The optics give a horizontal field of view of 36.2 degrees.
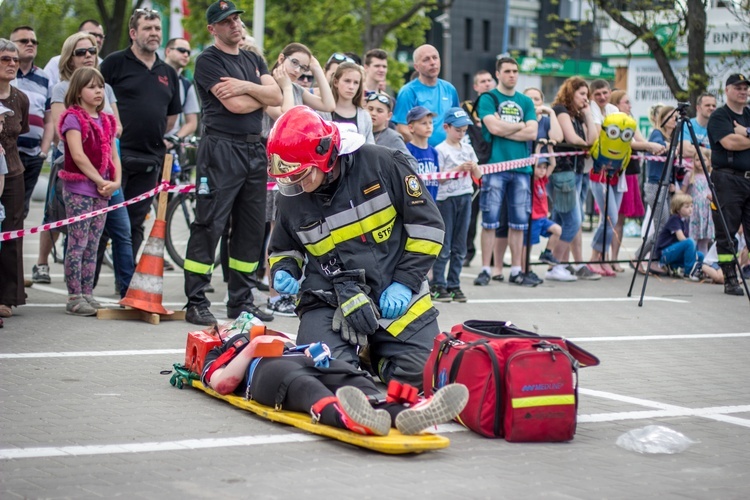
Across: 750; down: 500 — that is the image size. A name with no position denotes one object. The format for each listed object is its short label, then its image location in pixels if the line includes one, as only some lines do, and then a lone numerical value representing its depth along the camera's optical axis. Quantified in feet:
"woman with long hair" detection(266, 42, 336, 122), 34.58
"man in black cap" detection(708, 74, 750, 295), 41.70
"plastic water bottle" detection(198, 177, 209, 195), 31.24
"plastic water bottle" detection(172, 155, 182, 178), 42.65
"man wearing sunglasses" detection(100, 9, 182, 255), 35.55
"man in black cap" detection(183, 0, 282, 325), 31.07
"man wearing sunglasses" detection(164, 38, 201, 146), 41.16
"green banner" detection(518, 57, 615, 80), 149.10
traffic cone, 31.58
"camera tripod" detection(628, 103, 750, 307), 38.20
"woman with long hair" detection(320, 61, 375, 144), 35.14
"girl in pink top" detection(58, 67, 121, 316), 31.63
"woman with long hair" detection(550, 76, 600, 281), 45.80
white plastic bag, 18.81
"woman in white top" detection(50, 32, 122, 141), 34.30
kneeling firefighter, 21.99
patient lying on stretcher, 17.42
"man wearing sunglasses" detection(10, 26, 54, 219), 35.47
